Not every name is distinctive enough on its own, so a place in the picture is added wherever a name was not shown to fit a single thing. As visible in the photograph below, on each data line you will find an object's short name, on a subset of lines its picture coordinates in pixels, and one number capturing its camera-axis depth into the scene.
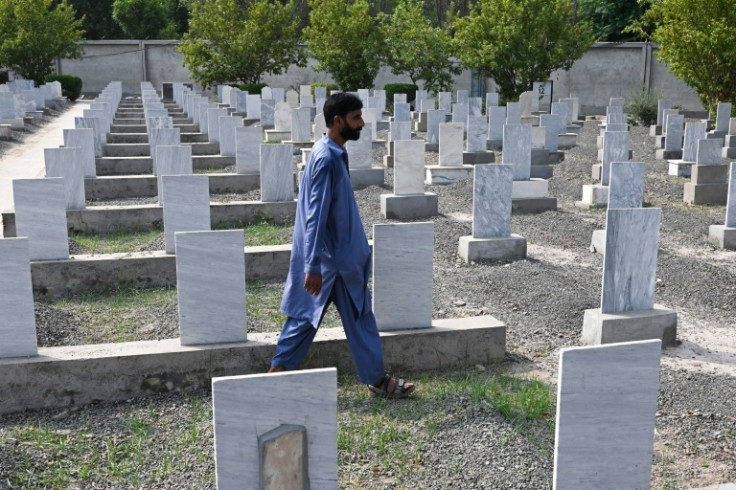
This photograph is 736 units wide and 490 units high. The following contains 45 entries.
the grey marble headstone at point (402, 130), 13.44
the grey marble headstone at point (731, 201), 8.62
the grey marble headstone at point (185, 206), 7.29
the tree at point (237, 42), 28.09
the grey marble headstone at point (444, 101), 22.09
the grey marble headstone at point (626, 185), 8.88
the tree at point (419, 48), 26.88
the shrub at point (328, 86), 27.83
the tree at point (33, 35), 31.05
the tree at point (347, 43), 27.55
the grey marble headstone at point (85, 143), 11.14
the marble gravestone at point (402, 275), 5.22
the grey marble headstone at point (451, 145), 12.66
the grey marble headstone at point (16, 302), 4.72
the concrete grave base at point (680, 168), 13.66
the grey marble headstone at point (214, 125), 15.60
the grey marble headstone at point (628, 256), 5.54
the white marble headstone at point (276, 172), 9.88
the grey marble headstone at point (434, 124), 16.39
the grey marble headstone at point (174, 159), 9.90
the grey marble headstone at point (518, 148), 10.94
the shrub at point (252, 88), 27.22
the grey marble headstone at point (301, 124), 15.31
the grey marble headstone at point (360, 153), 12.13
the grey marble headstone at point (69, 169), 9.04
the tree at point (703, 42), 17.30
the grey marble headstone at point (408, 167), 10.14
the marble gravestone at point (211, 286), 4.98
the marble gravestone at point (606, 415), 3.14
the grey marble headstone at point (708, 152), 11.72
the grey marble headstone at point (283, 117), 17.88
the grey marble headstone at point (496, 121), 16.98
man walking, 4.35
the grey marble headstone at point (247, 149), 11.93
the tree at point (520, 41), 24.02
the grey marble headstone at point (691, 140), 13.58
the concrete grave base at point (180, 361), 4.75
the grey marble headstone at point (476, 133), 14.58
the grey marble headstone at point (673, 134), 15.55
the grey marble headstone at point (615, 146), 11.49
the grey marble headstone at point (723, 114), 17.39
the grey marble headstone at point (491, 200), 8.16
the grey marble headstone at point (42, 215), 6.92
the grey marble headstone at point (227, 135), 14.09
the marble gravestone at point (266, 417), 2.75
